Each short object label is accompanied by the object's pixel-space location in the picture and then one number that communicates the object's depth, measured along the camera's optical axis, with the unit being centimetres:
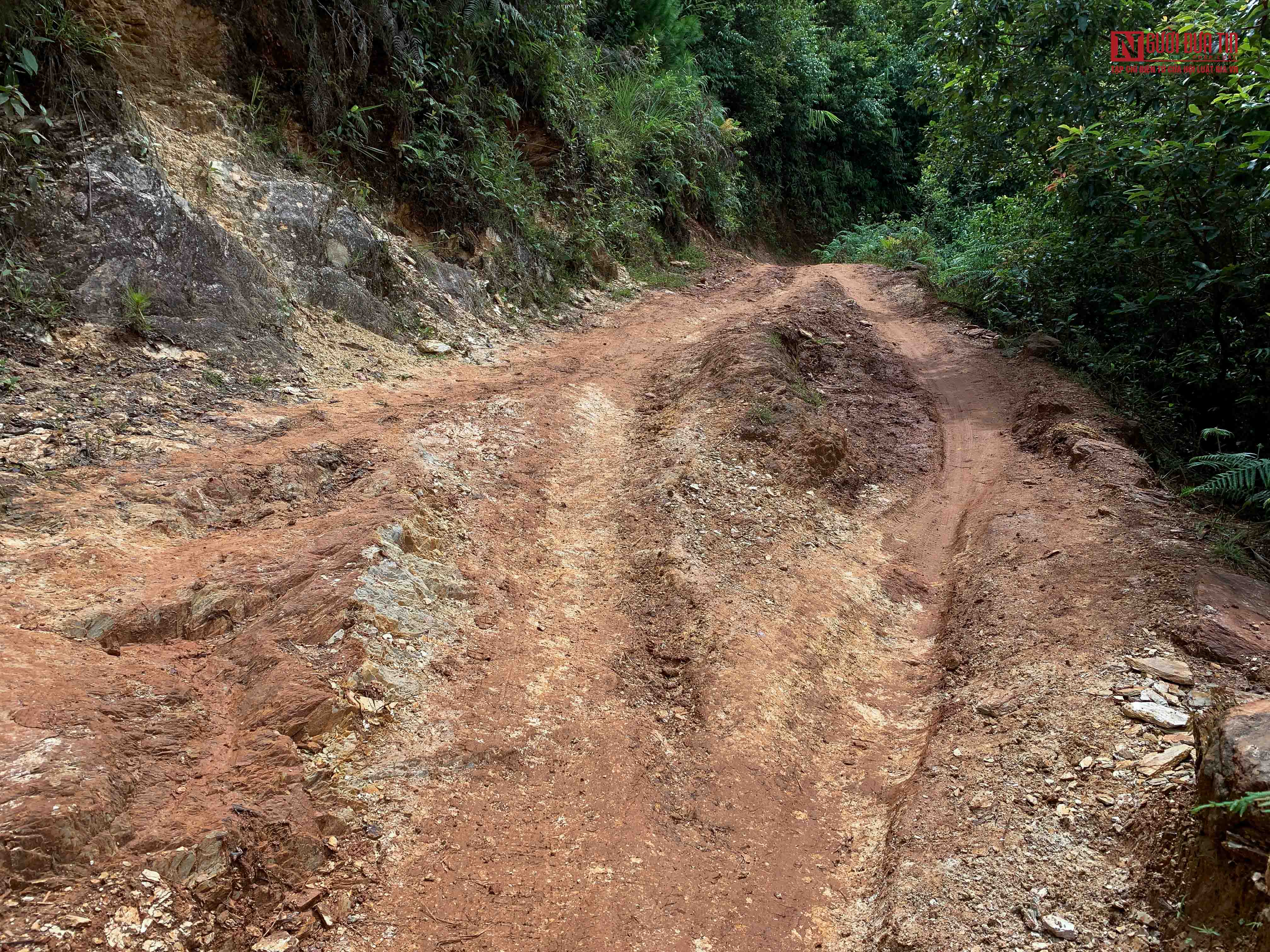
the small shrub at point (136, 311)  516
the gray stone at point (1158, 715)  324
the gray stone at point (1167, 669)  347
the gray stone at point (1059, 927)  258
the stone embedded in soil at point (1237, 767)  230
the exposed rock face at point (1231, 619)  358
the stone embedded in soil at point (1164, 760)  300
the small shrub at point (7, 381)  427
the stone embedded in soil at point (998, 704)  370
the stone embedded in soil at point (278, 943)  246
